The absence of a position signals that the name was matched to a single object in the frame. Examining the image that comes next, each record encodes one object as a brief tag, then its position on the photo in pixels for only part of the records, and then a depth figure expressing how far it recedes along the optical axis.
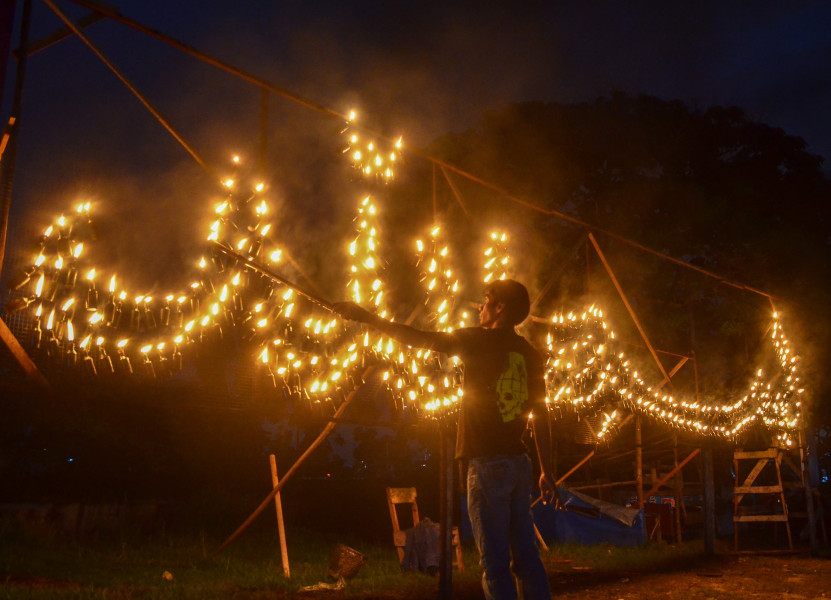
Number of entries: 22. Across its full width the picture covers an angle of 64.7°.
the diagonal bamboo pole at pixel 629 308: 9.01
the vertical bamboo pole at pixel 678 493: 15.61
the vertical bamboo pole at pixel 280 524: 7.52
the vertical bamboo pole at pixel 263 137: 5.91
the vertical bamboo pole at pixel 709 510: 12.26
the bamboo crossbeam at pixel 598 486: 15.90
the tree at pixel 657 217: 18.03
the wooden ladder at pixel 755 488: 13.48
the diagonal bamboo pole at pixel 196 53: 5.17
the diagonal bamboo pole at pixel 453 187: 7.57
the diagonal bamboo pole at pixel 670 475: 14.36
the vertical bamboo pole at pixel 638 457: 14.90
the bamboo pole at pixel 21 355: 4.14
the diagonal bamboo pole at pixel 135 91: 5.09
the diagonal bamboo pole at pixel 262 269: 5.04
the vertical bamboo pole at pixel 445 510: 6.49
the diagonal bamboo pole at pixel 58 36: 5.20
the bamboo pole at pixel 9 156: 4.40
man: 3.67
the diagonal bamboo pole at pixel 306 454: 6.91
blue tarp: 13.41
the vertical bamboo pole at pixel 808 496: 13.09
